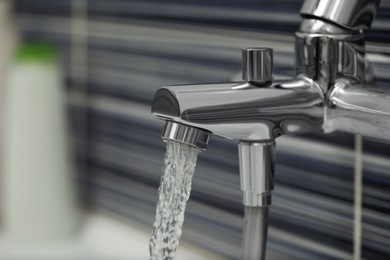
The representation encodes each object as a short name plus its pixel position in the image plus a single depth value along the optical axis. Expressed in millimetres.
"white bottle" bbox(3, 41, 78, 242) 1291
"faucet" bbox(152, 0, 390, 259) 938
